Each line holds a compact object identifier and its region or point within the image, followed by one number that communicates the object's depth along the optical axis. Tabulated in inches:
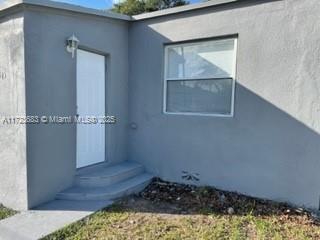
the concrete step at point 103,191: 182.2
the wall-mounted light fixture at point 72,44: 184.9
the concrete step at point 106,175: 196.7
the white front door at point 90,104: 204.4
